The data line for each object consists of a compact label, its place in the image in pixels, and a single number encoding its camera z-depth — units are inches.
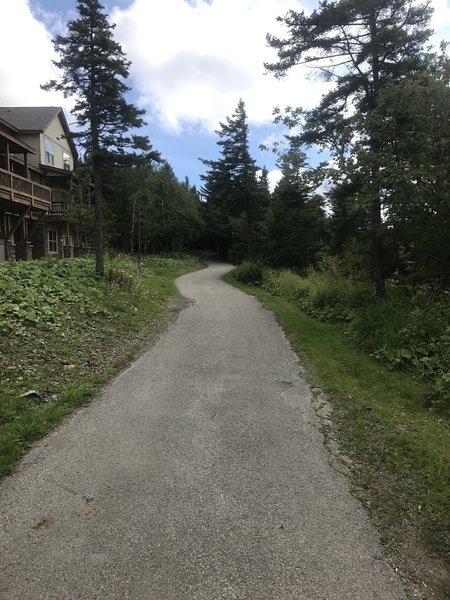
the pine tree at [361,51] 404.2
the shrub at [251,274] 930.7
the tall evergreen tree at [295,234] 1071.0
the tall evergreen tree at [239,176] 1243.8
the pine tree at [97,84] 505.0
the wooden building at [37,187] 750.5
